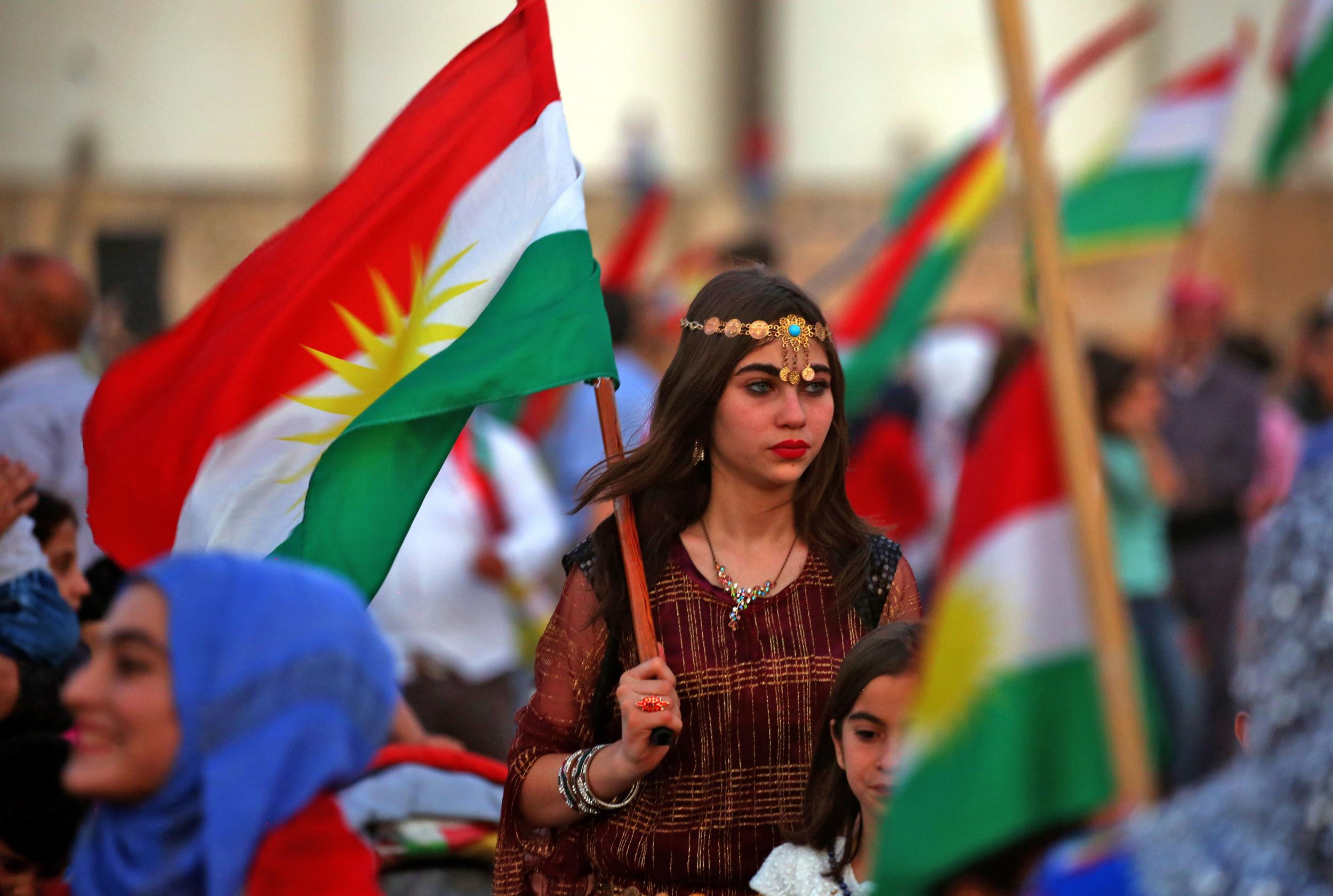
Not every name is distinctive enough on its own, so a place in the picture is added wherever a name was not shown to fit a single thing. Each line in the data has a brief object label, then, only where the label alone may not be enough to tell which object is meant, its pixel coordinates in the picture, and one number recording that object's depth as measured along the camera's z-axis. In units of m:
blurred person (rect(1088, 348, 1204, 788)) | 14.09
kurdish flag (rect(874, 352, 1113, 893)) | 4.48
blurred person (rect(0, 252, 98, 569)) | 10.16
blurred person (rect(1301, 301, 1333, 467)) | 12.61
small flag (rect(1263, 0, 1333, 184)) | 11.45
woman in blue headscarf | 5.01
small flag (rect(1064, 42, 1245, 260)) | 12.38
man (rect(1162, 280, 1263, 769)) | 17.17
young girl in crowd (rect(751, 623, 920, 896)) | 6.16
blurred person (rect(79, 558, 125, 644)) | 8.70
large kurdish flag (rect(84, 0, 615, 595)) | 7.16
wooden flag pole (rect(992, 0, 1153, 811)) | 4.43
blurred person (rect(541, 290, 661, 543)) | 14.70
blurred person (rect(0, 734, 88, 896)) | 6.91
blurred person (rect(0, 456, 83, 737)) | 7.27
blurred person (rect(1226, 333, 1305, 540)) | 16.98
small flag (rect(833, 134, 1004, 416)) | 13.41
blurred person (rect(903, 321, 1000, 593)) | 17.83
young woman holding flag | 6.50
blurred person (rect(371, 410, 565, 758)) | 12.31
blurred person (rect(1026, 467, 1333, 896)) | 3.96
